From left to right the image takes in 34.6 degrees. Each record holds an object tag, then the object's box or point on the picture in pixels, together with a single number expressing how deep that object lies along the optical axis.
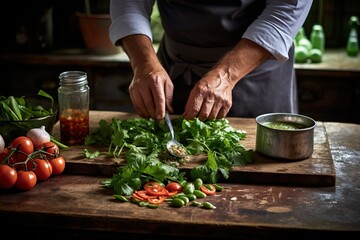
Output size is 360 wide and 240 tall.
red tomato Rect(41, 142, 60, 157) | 1.79
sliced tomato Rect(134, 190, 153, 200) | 1.64
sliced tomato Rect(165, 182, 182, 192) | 1.69
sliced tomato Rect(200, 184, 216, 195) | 1.68
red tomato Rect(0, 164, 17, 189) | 1.64
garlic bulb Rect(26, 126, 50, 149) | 1.84
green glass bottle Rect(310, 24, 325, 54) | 3.63
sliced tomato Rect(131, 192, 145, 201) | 1.63
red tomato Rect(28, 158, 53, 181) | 1.74
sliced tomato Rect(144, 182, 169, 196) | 1.66
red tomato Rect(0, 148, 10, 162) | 1.75
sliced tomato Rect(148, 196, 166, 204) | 1.61
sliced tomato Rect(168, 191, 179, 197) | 1.66
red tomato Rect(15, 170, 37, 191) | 1.67
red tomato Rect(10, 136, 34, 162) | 1.75
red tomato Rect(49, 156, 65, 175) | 1.78
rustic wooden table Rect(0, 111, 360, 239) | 1.49
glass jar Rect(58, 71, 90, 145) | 1.98
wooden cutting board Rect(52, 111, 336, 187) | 1.75
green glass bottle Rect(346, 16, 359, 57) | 3.69
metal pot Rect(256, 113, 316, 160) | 1.82
